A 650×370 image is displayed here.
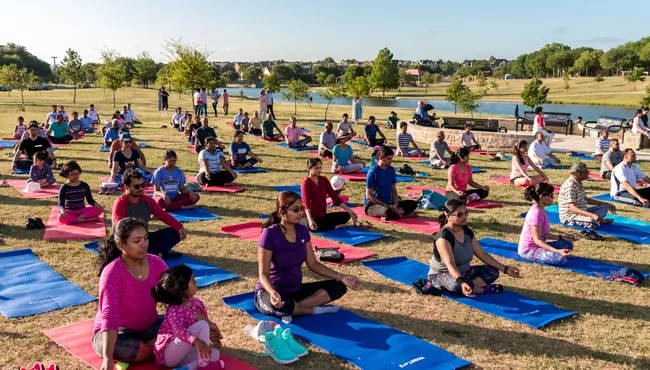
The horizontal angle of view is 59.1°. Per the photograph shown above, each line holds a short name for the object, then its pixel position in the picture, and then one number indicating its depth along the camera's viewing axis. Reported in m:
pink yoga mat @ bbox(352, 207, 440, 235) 9.29
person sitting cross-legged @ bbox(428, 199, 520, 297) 6.03
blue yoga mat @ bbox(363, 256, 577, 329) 5.71
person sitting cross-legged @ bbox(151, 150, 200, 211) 10.13
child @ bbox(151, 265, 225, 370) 4.27
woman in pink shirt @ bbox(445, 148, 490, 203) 10.26
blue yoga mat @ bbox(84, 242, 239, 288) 6.72
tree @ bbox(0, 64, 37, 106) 40.69
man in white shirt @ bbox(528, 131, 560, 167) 15.24
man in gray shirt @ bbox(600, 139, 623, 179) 12.91
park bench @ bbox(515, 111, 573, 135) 24.55
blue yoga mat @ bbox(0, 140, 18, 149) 18.70
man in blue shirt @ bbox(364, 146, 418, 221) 9.66
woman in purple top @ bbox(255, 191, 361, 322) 5.40
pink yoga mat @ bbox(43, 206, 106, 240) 8.58
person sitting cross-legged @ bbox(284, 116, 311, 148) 19.41
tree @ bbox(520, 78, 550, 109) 31.23
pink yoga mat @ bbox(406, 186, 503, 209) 11.08
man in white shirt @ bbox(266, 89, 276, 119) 29.14
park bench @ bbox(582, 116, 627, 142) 22.99
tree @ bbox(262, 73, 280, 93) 41.25
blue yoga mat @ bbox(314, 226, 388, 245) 8.62
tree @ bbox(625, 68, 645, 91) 58.99
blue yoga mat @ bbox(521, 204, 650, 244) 8.89
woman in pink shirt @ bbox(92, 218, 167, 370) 4.23
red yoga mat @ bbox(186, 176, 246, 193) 12.30
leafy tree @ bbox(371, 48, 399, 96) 89.09
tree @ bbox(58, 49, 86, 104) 42.69
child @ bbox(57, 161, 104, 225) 9.22
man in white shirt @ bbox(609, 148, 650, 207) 10.80
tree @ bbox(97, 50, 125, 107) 39.09
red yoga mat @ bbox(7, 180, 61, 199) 11.48
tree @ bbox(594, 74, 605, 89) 86.47
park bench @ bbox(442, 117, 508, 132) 23.05
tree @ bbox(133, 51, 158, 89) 81.97
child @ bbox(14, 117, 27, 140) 20.14
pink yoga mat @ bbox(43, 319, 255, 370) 4.58
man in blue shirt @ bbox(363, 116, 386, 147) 19.62
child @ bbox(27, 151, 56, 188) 12.12
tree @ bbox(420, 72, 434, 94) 106.93
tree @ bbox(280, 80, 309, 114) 34.09
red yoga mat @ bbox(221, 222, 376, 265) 7.86
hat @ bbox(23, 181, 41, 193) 11.76
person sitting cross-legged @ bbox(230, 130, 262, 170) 14.78
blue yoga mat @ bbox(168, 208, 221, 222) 9.87
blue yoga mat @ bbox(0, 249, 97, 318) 5.86
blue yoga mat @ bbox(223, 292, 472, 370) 4.74
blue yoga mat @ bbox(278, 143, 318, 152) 19.16
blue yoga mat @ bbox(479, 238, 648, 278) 7.24
